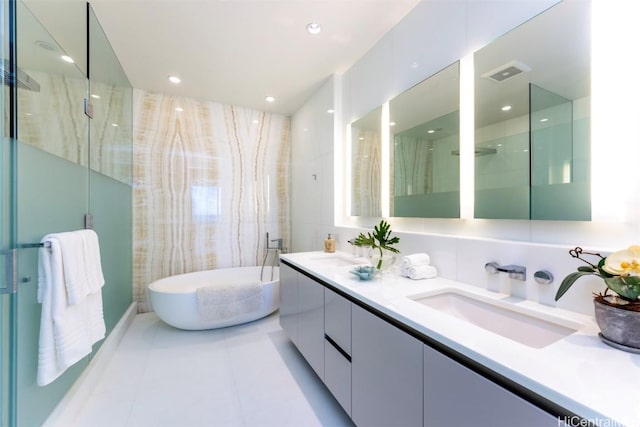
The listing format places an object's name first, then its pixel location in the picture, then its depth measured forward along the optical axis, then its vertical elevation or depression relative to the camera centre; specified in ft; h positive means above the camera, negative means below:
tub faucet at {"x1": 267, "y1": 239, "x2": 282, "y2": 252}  11.75 -1.46
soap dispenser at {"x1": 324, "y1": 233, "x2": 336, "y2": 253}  8.31 -1.04
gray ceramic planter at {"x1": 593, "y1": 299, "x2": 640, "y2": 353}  2.32 -1.08
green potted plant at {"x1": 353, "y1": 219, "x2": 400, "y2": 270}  5.52 -0.68
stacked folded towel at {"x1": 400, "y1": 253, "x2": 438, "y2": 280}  4.91 -1.07
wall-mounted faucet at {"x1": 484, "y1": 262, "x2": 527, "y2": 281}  3.81 -0.88
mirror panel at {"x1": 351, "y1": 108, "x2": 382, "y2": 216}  7.19 +1.42
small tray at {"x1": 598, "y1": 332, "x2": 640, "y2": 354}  2.31 -1.24
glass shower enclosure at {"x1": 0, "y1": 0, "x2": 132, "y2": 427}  3.56 +0.78
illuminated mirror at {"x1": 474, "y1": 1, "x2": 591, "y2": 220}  3.50 +1.41
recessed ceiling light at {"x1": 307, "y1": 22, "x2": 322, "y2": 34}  6.37 +4.64
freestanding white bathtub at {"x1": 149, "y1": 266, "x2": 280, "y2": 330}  7.93 -2.76
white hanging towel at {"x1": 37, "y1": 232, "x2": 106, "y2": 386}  3.97 -1.63
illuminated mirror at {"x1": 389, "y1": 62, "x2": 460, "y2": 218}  5.15 +1.43
